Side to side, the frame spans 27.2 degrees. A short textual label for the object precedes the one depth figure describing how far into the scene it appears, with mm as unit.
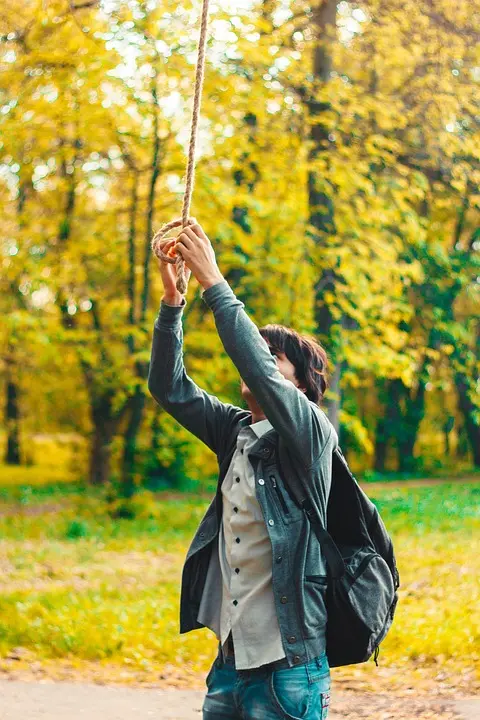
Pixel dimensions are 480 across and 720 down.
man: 2793
